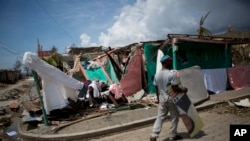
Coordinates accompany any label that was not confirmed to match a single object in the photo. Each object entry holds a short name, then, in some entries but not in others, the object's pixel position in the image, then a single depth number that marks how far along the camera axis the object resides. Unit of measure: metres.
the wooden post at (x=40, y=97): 7.17
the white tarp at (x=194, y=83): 9.32
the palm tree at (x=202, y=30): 16.42
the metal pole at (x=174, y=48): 10.34
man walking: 4.80
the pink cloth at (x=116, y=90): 9.71
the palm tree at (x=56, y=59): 17.86
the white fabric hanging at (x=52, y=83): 6.98
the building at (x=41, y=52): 28.67
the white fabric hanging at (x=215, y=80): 11.27
